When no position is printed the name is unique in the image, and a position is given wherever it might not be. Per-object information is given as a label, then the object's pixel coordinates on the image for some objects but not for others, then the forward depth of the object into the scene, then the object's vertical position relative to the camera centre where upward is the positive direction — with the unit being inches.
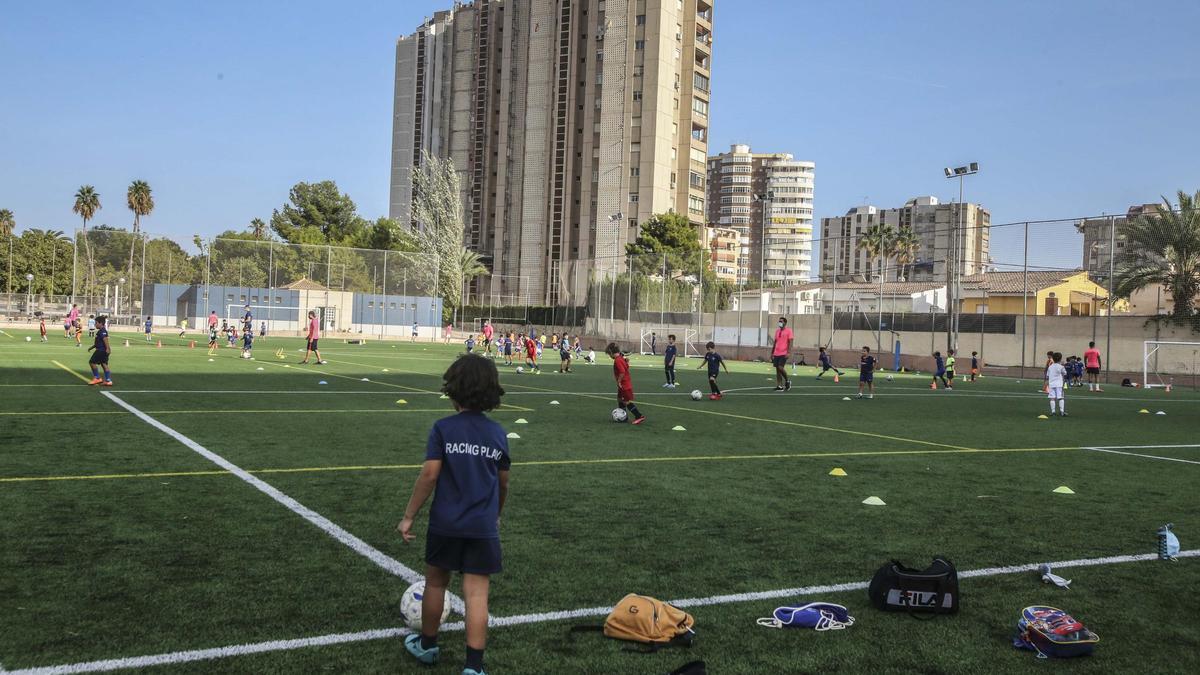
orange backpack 199.5 -64.6
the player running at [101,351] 839.7 -38.0
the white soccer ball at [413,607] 202.7 -63.1
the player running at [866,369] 1002.7 -38.6
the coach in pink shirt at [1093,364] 1424.7 -36.0
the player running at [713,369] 935.0 -41.2
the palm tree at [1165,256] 1592.0 +151.2
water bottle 285.6 -62.2
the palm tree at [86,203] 4967.8 +561.6
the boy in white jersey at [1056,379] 834.2 -35.8
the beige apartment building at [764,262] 2189.6 +168.4
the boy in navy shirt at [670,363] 1108.5 -42.8
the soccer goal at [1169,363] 1517.0 -33.6
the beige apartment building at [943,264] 1879.9 +150.0
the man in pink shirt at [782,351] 1055.0 -23.9
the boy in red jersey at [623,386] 671.8 -43.7
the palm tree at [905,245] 4404.5 +427.5
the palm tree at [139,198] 4675.2 +565.2
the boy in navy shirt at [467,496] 177.3 -33.8
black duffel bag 225.3 -62.2
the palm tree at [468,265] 4247.0 +256.5
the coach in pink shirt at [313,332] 1328.5 -23.5
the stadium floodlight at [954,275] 1792.2 +120.0
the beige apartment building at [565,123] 4133.9 +968.9
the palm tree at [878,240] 4256.9 +436.2
